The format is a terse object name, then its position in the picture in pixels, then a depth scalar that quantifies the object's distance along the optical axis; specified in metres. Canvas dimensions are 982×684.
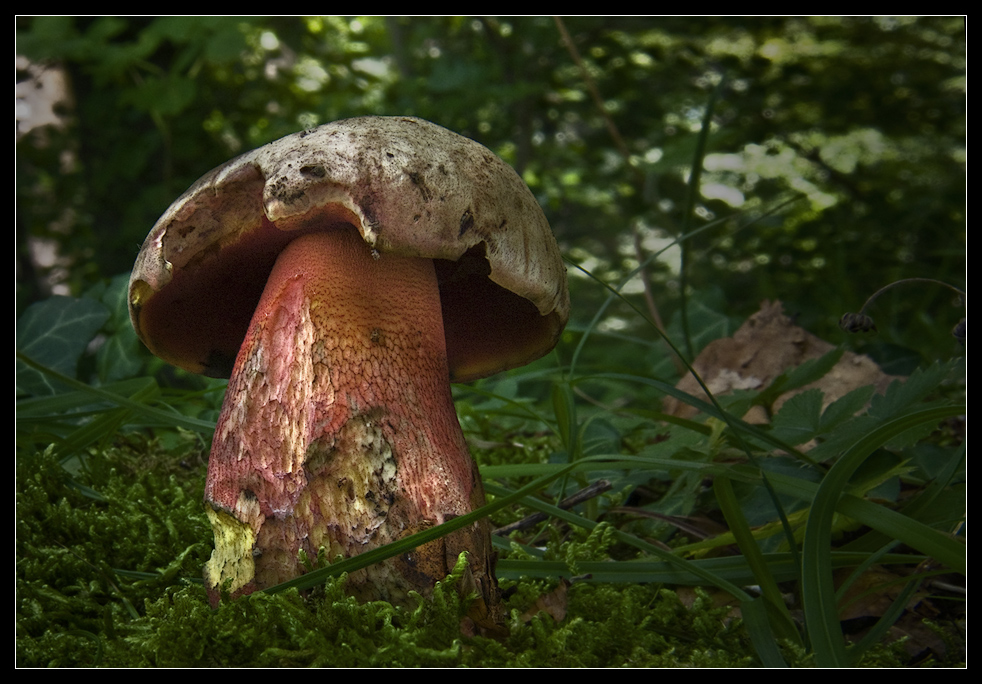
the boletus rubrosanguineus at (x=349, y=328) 0.43
